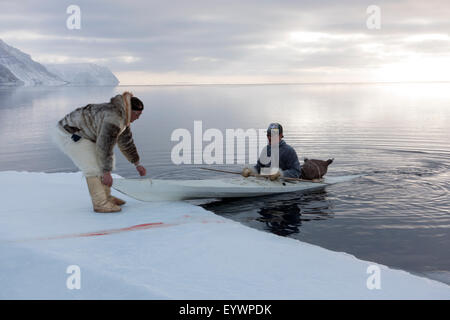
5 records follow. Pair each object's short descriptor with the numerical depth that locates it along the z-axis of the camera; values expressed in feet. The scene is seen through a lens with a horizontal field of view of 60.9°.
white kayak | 25.18
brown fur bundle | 34.96
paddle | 32.04
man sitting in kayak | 31.34
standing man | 19.83
